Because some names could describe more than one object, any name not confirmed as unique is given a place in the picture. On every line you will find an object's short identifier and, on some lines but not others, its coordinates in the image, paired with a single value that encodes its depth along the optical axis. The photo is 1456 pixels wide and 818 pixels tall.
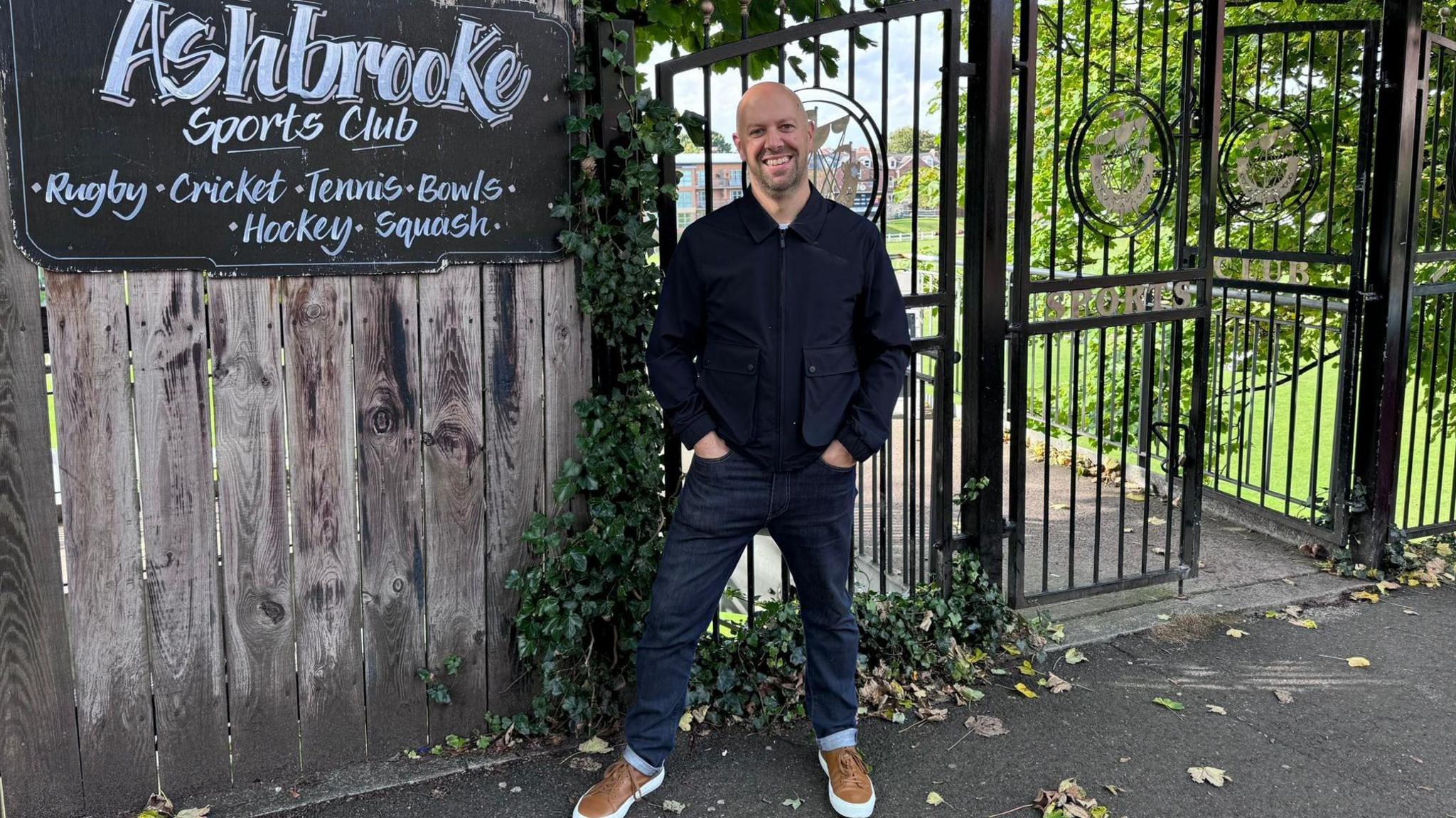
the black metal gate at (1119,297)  4.49
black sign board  2.94
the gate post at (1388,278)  5.07
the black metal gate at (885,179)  3.78
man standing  3.18
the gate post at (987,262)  4.24
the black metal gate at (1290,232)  5.49
